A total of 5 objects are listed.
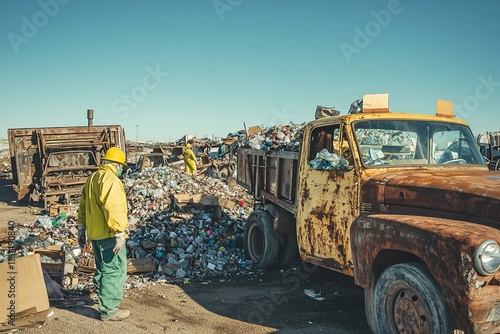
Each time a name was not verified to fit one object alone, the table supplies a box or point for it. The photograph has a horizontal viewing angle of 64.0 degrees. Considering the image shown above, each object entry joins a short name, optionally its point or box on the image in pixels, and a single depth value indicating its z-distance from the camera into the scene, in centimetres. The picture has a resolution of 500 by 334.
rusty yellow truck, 275
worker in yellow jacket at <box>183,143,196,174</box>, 1510
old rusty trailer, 1266
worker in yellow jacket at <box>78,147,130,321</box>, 427
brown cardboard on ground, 404
